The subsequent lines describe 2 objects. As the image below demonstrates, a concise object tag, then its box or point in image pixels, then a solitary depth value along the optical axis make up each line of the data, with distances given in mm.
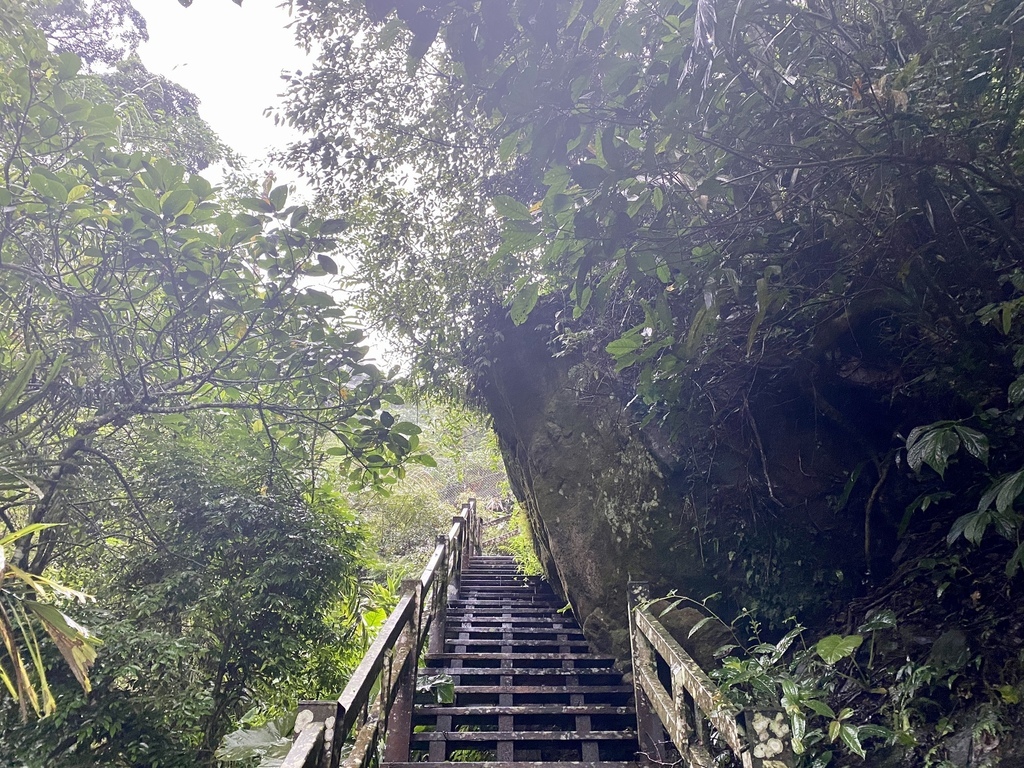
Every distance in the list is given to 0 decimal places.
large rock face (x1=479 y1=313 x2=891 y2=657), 2758
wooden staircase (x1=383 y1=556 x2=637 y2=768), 2848
